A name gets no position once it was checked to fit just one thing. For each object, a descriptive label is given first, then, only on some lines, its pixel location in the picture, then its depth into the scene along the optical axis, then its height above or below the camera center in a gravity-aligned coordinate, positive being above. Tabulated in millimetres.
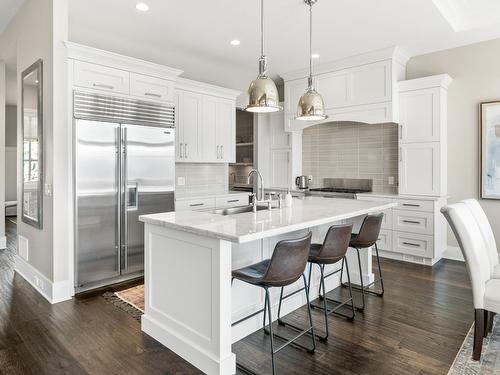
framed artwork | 4289 +420
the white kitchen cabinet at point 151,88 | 3863 +1124
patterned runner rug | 3007 -1126
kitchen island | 2041 -617
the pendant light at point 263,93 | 2750 +728
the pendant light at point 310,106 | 3107 +698
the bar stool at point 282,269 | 2076 -544
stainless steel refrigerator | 3416 +34
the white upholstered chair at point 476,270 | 2215 -588
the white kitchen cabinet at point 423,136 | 4426 +625
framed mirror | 3438 +421
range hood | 4625 +1407
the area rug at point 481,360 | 2117 -1166
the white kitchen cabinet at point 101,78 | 3400 +1097
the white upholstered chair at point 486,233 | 2635 -403
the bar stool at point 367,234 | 3014 -462
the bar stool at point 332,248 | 2543 -503
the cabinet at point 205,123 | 4891 +912
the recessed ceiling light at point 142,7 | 3351 +1755
